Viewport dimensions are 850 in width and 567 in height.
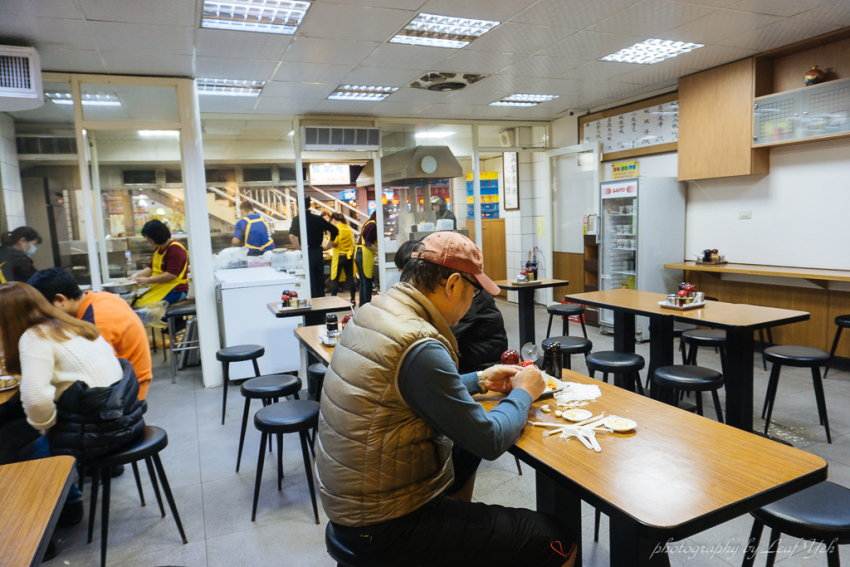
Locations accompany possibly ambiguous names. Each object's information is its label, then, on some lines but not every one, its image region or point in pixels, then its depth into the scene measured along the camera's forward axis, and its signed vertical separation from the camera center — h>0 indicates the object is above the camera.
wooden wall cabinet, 5.22 +1.00
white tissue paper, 1.87 -0.63
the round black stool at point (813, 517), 1.47 -0.88
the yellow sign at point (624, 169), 6.89 +0.70
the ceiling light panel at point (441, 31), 3.99 +1.60
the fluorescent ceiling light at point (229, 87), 5.25 +1.56
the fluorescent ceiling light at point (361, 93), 5.76 +1.59
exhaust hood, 7.14 +0.88
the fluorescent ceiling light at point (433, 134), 7.62 +1.41
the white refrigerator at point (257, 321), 4.84 -0.83
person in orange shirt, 2.61 -0.40
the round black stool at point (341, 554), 1.42 -0.91
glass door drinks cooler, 5.98 -0.17
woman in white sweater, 2.15 -0.46
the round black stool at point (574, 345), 3.76 -0.90
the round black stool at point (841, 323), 4.13 -0.88
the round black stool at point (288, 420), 2.48 -0.90
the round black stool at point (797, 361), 3.16 -0.90
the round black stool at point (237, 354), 3.78 -0.87
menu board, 6.29 +1.22
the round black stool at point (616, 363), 3.28 -0.91
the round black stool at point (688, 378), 2.89 -0.91
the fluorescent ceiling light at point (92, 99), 4.73 +1.35
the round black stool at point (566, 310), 4.89 -0.83
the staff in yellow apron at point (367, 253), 7.55 -0.32
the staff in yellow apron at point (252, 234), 7.05 +0.01
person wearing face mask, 4.68 -0.10
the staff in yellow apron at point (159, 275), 5.17 -0.38
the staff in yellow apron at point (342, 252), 8.61 -0.34
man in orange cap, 1.36 -0.56
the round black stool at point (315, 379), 3.29 -0.97
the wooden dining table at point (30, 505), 1.19 -0.70
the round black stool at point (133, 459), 2.26 -0.97
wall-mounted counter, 4.73 -0.80
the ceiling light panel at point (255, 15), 3.54 +1.57
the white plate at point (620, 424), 1.59 -0.63
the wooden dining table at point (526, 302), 4.97 -0.76
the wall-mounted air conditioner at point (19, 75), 3.75 +1.24
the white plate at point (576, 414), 1.69 -0.63
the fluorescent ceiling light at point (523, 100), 6.61 +1.63
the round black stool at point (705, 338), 3.79 -0.89
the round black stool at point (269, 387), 2.93 -0.88
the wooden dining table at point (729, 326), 3.11 -0.73
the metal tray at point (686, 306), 3.53 -0.60
